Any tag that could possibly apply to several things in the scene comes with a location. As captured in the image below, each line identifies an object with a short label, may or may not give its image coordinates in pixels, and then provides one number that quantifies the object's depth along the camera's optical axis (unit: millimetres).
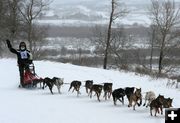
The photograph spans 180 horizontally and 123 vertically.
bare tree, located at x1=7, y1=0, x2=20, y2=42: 50281
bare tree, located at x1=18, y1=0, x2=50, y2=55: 52300
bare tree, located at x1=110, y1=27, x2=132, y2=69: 57531
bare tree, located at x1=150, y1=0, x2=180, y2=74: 54625
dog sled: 19859
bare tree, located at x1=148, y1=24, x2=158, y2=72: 57138
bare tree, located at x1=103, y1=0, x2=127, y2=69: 47469
